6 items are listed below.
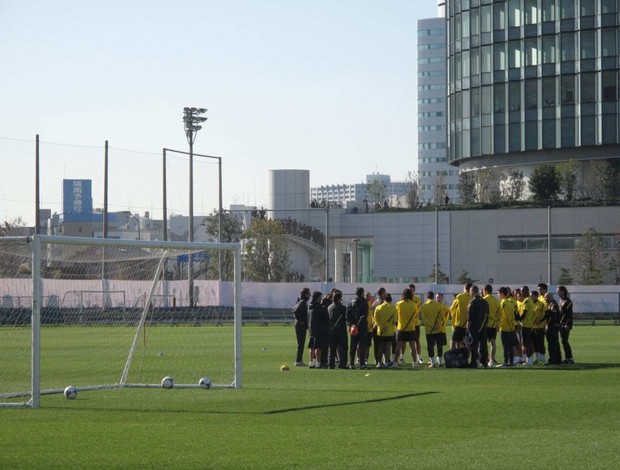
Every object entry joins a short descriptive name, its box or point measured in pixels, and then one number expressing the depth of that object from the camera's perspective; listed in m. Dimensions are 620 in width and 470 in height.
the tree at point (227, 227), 93.44
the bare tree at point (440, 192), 117.77
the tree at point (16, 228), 75.39
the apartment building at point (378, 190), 142.00
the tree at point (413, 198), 112.12
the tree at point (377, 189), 142.75
